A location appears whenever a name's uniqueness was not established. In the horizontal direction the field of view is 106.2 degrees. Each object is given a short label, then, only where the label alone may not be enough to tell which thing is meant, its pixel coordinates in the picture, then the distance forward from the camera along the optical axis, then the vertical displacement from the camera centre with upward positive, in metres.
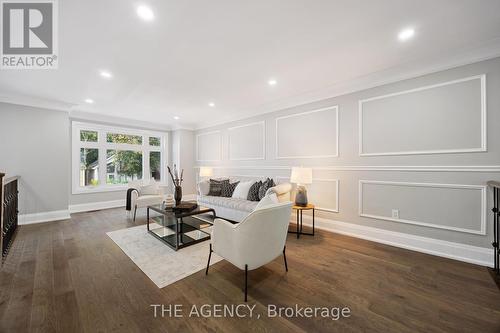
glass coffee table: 2.76 -1.09
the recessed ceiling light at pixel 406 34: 1.96 +1.42
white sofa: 3.46 -0.76
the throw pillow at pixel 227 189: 4.43 -0.55
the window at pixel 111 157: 4.95 +0.28
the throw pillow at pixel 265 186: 3.79 -0.42
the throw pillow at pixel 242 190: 4.12 -0.54
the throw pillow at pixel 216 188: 4.56 -0.54
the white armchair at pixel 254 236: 1.64 -0.66
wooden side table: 3.12 -0.70
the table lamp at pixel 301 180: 3.27 -0.25
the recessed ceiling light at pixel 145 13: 1.66 +1.40
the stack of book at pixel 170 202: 3.26 -0.64
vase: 3.19 -0.49
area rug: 2.04 -1.17
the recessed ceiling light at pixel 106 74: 2.86 +1.44
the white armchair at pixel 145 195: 4.08 -0.68
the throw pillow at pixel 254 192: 3.90 -0.54
